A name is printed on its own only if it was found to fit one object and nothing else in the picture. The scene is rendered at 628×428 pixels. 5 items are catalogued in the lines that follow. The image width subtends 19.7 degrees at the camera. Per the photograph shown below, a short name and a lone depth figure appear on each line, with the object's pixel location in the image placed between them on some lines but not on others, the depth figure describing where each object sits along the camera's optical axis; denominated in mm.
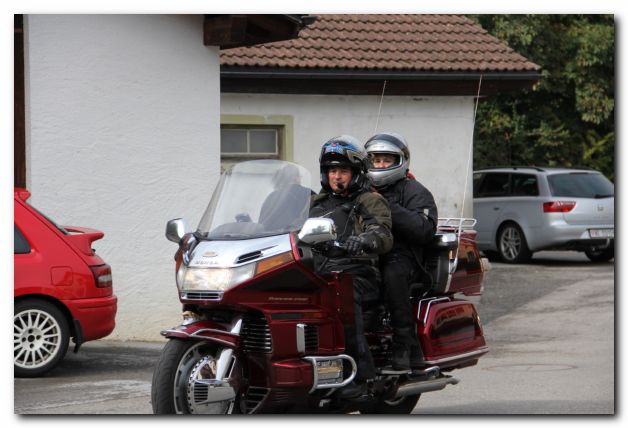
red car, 14236
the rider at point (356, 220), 10444
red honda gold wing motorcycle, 9532
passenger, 11030
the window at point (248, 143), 23546
